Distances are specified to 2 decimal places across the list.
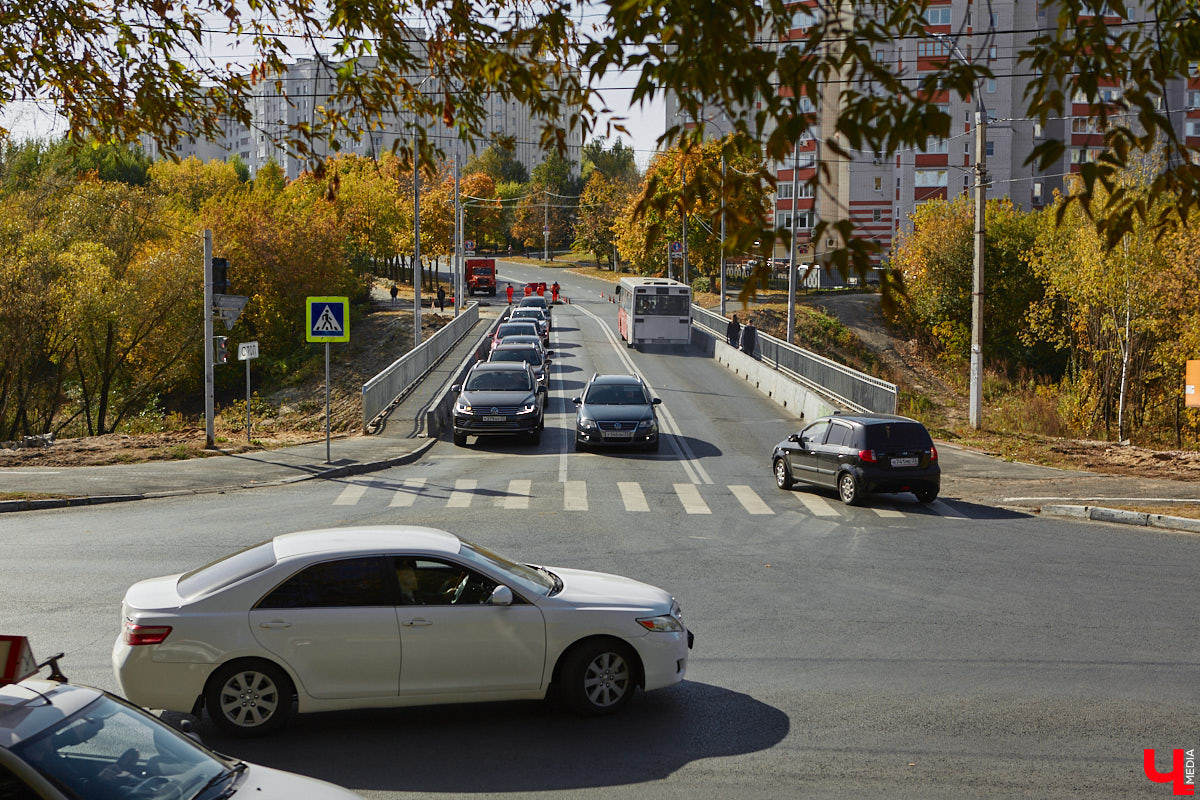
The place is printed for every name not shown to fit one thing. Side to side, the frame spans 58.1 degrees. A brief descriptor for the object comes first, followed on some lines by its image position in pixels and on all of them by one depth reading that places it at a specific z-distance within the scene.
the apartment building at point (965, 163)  86.33
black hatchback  18.39
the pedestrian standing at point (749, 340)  42.06
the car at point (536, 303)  59.29
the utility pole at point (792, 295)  38.31
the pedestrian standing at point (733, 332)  45.10
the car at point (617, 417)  24.81
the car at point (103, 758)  4.16
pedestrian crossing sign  22.14
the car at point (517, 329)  43.31
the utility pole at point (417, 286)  42.94
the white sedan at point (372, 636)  7.33
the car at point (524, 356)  33.69
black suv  25.59
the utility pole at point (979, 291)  27.44
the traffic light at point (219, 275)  23.61
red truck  85.38
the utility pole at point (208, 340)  22.89
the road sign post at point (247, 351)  24.16
